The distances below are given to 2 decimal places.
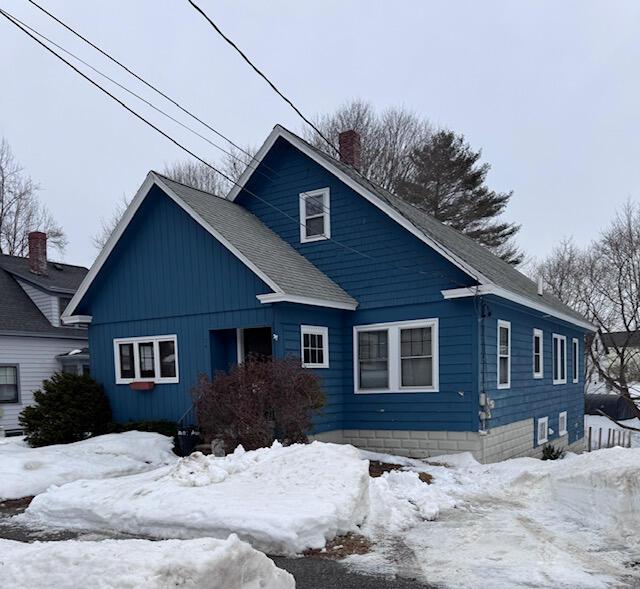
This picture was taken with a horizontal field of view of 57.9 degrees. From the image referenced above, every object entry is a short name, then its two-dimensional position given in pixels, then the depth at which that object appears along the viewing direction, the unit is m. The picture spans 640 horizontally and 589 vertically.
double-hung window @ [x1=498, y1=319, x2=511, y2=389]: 12.46
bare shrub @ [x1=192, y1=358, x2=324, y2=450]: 9.52
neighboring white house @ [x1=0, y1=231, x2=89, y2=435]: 20.16
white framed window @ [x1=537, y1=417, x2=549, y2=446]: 15.13
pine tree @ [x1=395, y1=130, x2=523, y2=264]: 30.67
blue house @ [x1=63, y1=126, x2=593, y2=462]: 11.61
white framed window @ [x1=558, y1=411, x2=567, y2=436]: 17.09
